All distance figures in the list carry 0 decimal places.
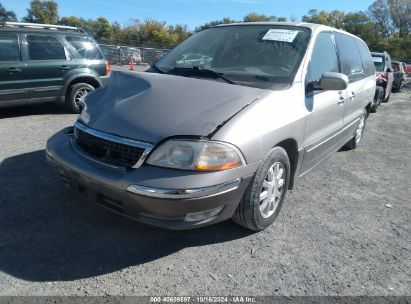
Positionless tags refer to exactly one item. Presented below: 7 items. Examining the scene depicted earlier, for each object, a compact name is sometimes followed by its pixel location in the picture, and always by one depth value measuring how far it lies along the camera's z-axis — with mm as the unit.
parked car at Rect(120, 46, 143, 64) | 26188
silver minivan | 2549
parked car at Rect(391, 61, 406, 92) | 17367
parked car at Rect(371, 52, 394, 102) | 11738
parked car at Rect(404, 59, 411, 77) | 34928
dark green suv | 6820
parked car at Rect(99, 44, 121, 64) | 26000
